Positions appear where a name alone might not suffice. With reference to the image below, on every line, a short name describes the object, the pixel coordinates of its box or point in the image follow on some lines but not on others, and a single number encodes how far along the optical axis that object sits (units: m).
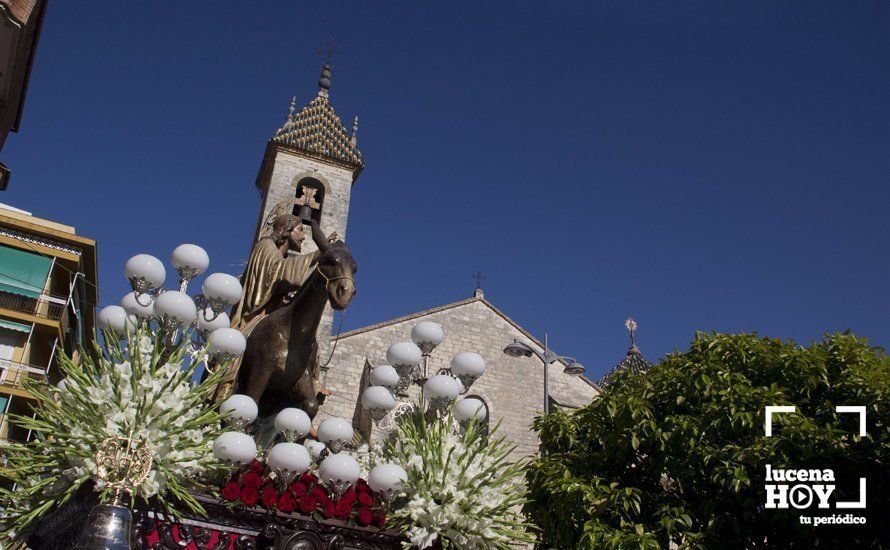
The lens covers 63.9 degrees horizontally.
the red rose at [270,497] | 5.50
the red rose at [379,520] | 5.87
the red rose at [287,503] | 5.55
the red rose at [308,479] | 5.86
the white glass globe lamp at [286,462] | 5.70
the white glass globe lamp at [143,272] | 6.71
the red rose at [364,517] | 5.81
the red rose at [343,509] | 5.73
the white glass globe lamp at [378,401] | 7.27
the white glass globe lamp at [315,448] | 6.78
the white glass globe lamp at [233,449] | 5.48
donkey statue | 7.02
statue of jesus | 7.79
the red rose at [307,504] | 5.62
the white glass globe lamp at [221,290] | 6.72
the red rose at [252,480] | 5.52
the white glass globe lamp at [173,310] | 6.07
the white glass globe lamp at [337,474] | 5.89
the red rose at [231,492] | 5.42
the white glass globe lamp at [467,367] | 8.06
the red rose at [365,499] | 5.89
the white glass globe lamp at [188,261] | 6.92
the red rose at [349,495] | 5.83
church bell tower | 24.75
